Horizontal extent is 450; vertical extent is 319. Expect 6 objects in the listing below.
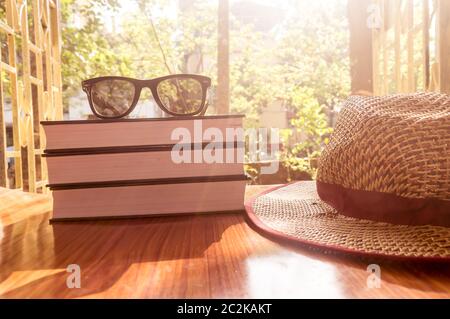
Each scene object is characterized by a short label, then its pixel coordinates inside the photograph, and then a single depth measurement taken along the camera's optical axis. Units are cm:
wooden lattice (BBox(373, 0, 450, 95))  122
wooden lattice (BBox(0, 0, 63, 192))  114
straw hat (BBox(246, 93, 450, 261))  40
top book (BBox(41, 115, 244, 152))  56
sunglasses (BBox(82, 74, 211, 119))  68
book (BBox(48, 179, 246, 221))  58
